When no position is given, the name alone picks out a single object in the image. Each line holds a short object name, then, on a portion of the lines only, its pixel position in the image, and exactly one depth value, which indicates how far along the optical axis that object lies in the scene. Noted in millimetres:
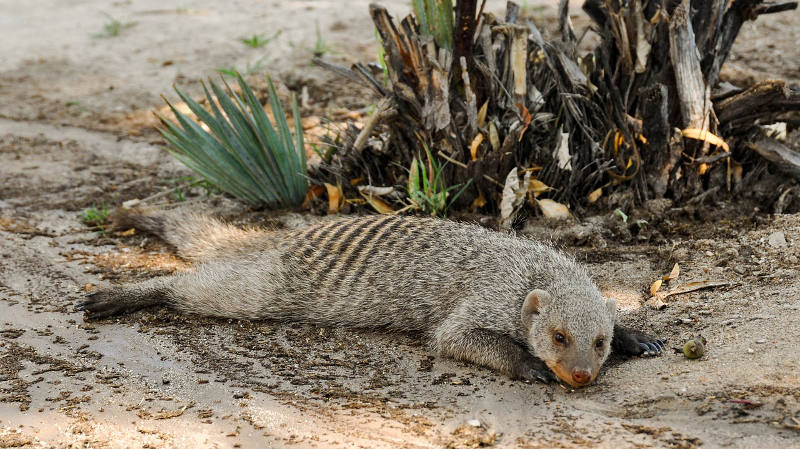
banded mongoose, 5566
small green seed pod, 5277
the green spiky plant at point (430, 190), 7820
